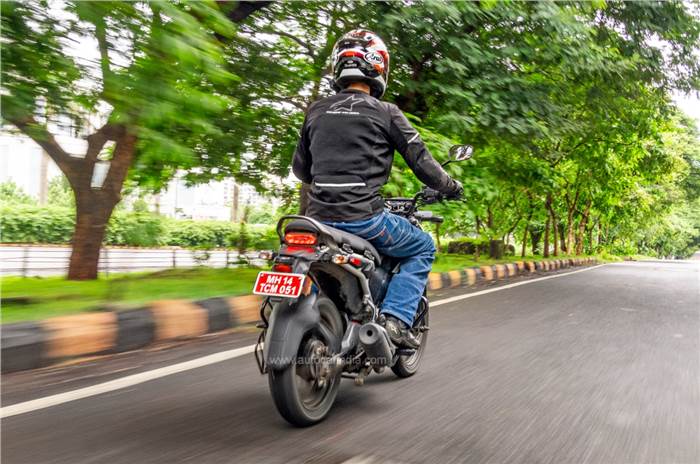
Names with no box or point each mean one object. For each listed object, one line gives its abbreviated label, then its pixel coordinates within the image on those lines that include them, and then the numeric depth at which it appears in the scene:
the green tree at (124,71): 3.79
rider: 3.24
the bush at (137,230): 6.14
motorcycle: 2.79
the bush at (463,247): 23.83
